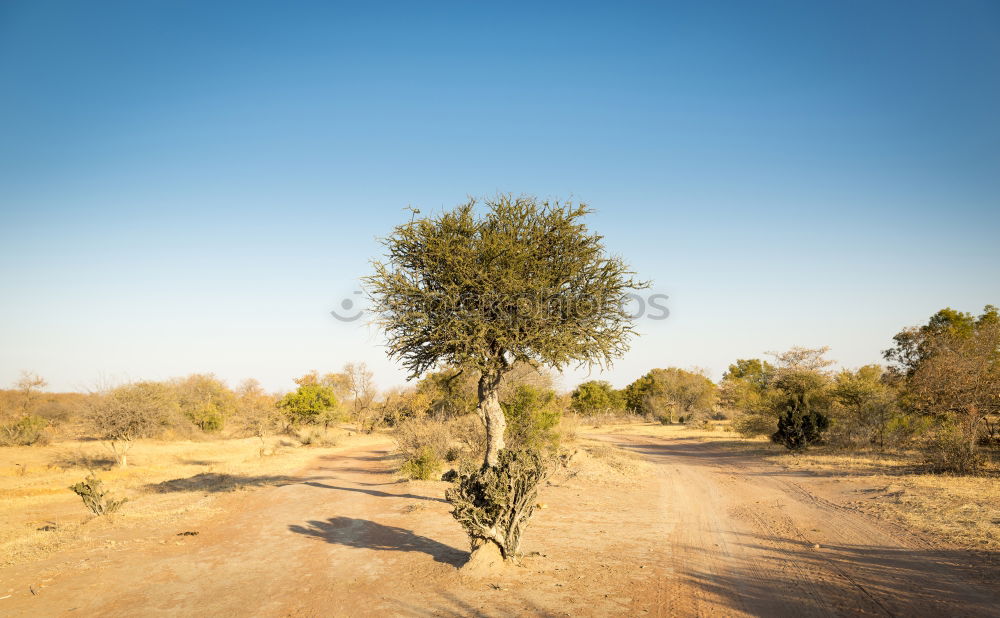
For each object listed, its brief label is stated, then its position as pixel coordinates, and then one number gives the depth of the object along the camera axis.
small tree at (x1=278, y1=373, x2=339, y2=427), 38.12
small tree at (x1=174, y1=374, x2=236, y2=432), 40.16
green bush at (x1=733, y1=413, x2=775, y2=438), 24.93
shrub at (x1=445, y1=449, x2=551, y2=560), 7.28
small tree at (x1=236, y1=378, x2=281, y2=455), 31.48
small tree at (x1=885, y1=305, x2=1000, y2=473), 13.31
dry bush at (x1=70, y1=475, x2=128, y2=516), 11.81
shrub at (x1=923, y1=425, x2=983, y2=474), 13.04
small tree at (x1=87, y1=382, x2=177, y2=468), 21.22
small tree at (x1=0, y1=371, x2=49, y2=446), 27.84
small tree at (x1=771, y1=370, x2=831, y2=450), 20.28
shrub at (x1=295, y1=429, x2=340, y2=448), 34.49
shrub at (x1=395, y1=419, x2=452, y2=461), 18.80
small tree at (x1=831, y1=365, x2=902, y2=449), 20.67
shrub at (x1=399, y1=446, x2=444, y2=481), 17.11
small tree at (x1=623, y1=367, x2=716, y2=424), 49.22
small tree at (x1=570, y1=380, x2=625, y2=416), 46.28
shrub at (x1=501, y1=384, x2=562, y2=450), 19.69
